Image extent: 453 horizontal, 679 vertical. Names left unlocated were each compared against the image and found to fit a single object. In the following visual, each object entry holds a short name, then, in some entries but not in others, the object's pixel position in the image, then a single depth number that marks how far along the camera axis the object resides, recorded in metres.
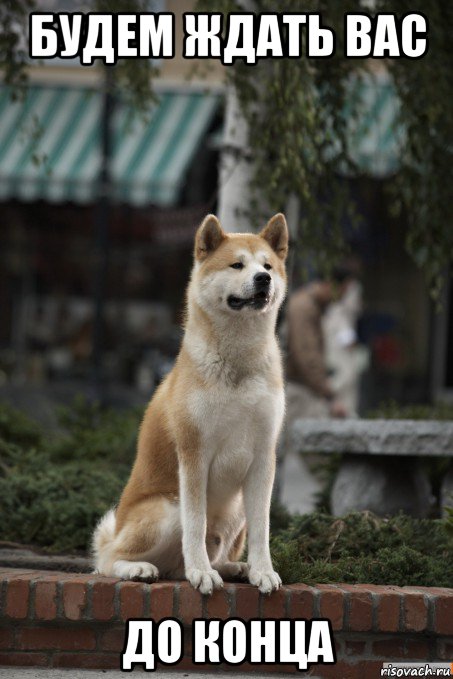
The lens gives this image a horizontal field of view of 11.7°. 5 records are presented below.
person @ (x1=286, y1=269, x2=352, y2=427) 20.53
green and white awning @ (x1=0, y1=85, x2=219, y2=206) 26.70
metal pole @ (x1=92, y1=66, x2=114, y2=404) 24.47
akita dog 8.34
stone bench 12.39
